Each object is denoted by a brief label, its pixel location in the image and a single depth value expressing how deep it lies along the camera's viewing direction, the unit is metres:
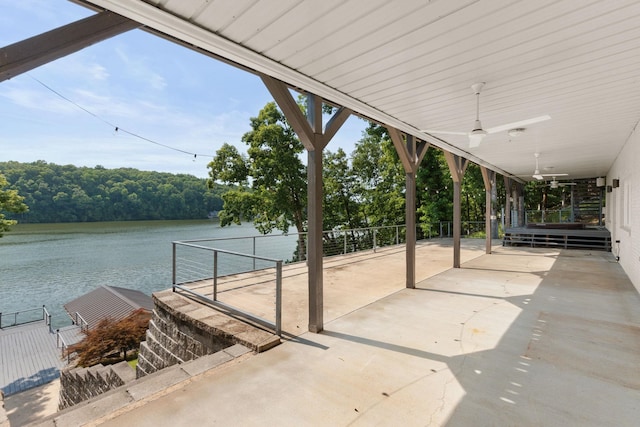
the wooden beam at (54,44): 1.20
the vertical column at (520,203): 13.71
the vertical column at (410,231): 4.86
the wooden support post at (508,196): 12.02
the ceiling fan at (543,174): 6.78
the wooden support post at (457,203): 6.49
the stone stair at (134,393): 1.84
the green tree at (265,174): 14.59
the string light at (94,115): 3.19
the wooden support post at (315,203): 3.13
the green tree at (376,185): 16.03
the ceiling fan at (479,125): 2.95
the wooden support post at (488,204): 8.30
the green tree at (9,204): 10.14
